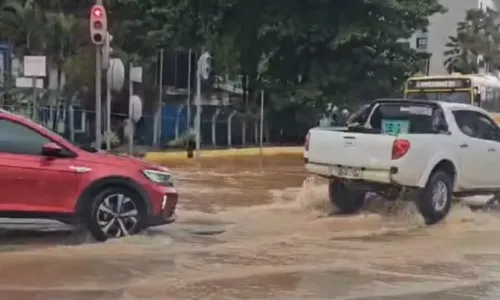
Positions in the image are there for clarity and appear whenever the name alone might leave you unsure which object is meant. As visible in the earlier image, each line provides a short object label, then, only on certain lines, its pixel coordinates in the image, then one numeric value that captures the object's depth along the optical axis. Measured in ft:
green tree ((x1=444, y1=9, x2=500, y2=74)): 214.90
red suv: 35.24
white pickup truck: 43.73
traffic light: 61.46
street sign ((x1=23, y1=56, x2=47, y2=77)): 67.02
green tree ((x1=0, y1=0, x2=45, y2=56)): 112.16
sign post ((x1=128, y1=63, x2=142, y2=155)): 75.87
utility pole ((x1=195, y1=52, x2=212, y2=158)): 87.30
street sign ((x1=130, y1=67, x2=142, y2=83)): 77.66
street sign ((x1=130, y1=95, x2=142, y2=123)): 75.77
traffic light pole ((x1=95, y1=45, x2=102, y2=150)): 63.14
